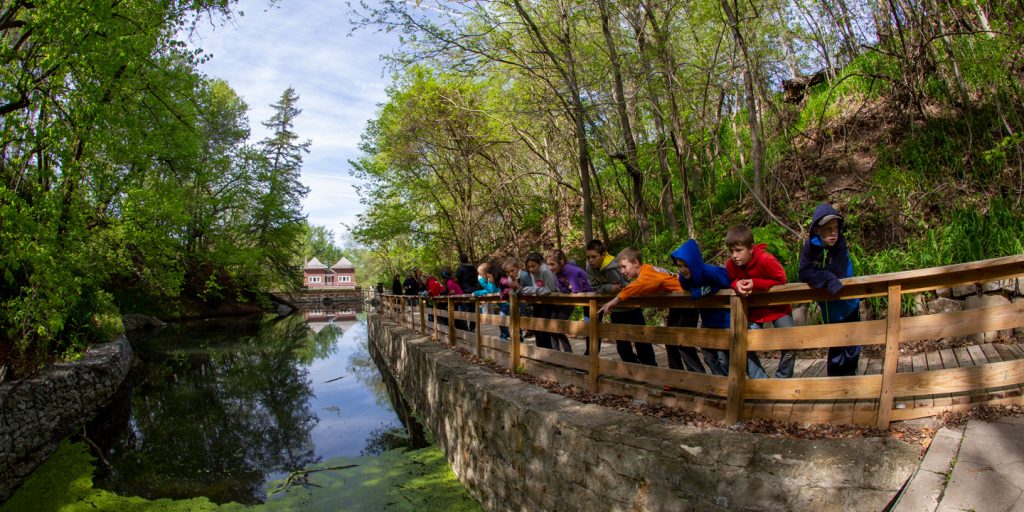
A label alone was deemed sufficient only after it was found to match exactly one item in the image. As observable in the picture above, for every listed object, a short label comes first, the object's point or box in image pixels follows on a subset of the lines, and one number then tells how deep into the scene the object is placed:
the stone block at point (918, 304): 5.64
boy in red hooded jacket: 3.55
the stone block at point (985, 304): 4.84
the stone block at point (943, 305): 5.35
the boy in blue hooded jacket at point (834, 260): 3.21
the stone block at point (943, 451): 2.29
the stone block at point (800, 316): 6.28
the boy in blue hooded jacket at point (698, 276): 3.65
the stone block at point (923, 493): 2.17
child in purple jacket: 6.20
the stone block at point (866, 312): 5.90
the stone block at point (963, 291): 5.24
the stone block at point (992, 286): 5.03
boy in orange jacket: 4.10
